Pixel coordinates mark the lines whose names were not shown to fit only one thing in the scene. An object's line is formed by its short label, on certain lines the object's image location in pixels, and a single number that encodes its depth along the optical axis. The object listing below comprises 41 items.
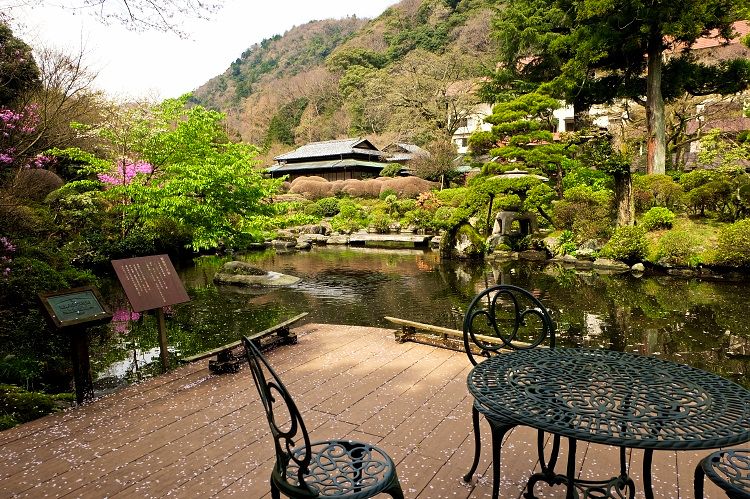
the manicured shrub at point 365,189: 30.77
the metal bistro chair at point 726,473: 1.69
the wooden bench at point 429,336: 4.82
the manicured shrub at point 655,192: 14.98
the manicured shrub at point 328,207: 27.30
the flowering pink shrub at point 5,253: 6.14
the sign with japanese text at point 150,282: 4.12
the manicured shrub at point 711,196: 13.72
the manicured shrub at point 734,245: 11.22
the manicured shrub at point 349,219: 23.58
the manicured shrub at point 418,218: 21.64
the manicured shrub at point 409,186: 27.62
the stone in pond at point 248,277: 12.20
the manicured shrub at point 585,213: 14.77
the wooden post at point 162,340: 4.63
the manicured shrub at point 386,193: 27.34
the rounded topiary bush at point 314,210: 26.59
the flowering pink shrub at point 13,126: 6.77
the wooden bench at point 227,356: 4.34
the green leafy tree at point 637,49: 15.00
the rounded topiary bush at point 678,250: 12.29
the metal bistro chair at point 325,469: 1.72
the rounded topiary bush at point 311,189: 32.00
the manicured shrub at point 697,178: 14.43
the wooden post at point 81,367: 3.81
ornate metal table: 1.64
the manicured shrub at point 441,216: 18.64
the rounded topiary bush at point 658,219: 13.99
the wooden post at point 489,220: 17.39
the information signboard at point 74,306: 3.60
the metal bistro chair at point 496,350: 2.03
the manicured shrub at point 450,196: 20.94
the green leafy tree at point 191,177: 10.33
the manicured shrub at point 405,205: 23.30
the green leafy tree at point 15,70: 7.56
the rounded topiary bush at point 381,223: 22.73
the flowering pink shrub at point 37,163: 7.33
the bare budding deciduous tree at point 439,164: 29.38
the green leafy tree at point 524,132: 16.44
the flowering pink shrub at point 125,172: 13.26
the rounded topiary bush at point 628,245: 13.13
